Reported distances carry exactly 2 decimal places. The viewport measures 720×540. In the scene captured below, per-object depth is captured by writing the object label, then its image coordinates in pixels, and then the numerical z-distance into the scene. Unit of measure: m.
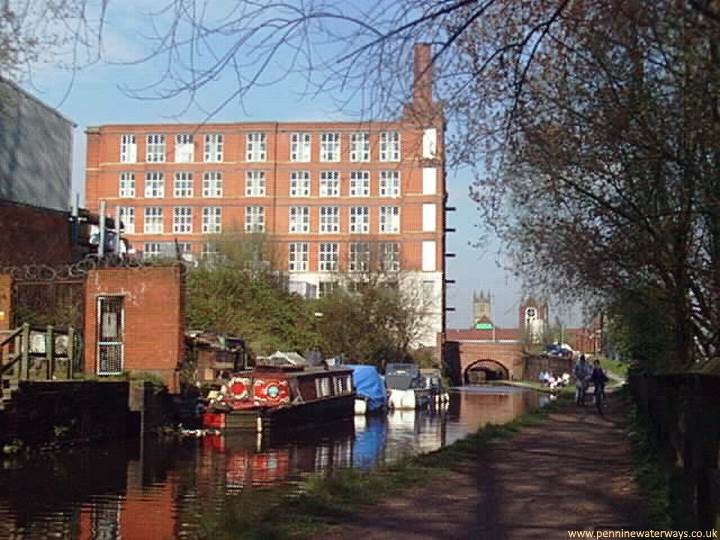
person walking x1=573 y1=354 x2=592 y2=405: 37.75
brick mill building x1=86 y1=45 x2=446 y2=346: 86.44
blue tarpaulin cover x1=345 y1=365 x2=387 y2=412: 49.50
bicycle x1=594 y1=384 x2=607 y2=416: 33.91
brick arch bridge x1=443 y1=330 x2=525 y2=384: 99.62
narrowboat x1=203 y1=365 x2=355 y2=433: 35.34
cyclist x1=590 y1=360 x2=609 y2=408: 33.62
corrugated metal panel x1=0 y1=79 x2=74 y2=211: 42.62
